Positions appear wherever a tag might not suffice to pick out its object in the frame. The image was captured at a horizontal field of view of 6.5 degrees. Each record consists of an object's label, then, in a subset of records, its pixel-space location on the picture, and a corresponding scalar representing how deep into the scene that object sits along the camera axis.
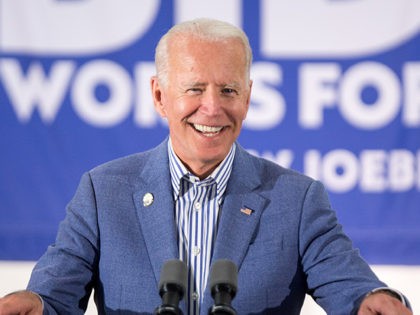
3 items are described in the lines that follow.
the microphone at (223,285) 5.70
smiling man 6.08
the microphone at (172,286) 5.69
